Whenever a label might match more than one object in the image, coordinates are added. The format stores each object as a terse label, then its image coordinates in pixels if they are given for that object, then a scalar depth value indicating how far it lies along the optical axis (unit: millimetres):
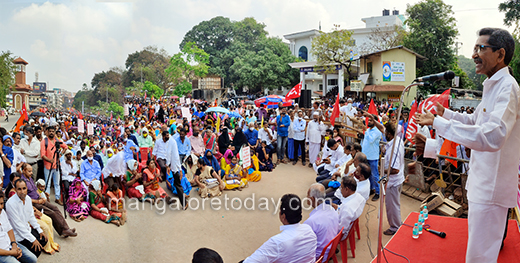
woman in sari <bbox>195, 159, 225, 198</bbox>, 7730
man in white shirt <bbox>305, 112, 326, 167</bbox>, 9781
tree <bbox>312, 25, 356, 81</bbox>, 23938
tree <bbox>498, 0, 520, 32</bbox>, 17219
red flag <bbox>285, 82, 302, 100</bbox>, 12516
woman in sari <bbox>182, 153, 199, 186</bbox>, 8086
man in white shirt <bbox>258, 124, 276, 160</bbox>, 10500
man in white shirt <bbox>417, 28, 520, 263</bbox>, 1907
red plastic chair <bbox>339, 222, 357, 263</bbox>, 4298
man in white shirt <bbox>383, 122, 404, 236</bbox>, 5137
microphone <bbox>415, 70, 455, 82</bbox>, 2218
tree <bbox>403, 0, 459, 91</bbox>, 23062
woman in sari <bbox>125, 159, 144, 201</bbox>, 7227
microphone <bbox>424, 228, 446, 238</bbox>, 3525
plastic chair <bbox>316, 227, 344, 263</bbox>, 3590
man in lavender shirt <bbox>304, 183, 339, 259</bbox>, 3856
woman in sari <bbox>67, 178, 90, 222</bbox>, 6218
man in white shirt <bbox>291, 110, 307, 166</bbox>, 9961
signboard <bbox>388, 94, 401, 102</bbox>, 22228
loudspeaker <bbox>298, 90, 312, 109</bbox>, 13750
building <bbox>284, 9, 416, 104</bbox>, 22680
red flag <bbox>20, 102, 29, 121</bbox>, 9305
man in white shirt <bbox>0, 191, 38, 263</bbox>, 4129
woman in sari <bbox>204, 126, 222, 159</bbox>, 9281
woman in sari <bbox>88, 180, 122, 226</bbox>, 6379
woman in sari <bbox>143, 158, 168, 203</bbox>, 7266
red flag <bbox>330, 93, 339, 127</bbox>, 9659
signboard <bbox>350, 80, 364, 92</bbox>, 21047
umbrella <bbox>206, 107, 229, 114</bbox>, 11619
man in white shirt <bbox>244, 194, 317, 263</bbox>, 2727
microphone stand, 2442
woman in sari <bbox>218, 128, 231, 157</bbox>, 9445
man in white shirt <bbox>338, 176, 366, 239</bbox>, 4309
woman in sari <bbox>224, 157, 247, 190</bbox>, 8288
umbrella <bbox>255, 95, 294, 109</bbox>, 14906
